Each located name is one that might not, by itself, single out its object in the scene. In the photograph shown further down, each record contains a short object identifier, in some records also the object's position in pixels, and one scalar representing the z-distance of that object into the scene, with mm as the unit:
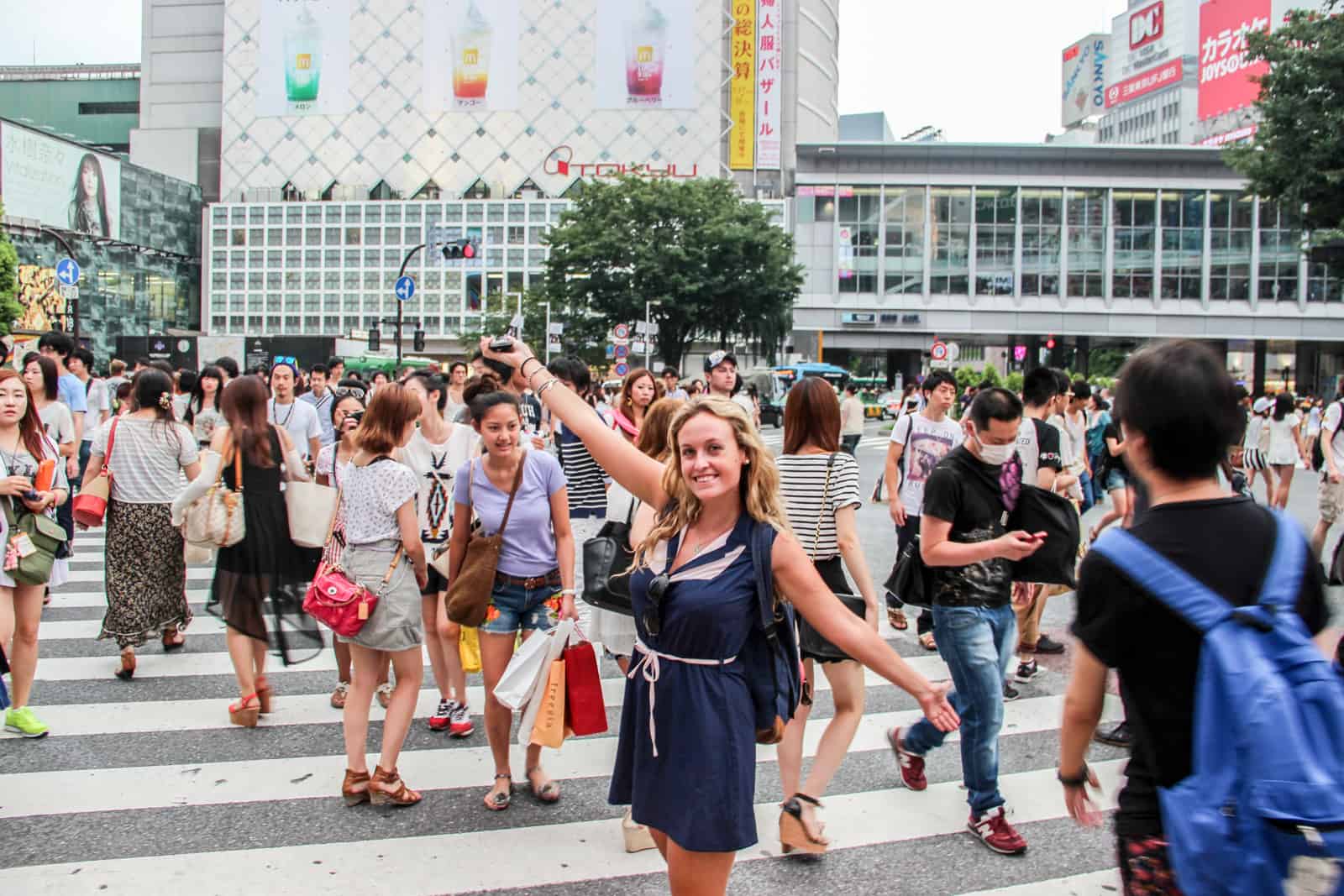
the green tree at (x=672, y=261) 37688
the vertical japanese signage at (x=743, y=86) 82875
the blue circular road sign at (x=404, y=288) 26281
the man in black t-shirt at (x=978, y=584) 4188
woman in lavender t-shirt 4664
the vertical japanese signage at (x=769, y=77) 83188
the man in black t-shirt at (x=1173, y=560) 2064
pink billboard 72000
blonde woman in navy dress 2732
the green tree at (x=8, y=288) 41969
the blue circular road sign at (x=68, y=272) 20797
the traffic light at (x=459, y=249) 24109
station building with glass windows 55094
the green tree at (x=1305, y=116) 21078
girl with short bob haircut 4645
